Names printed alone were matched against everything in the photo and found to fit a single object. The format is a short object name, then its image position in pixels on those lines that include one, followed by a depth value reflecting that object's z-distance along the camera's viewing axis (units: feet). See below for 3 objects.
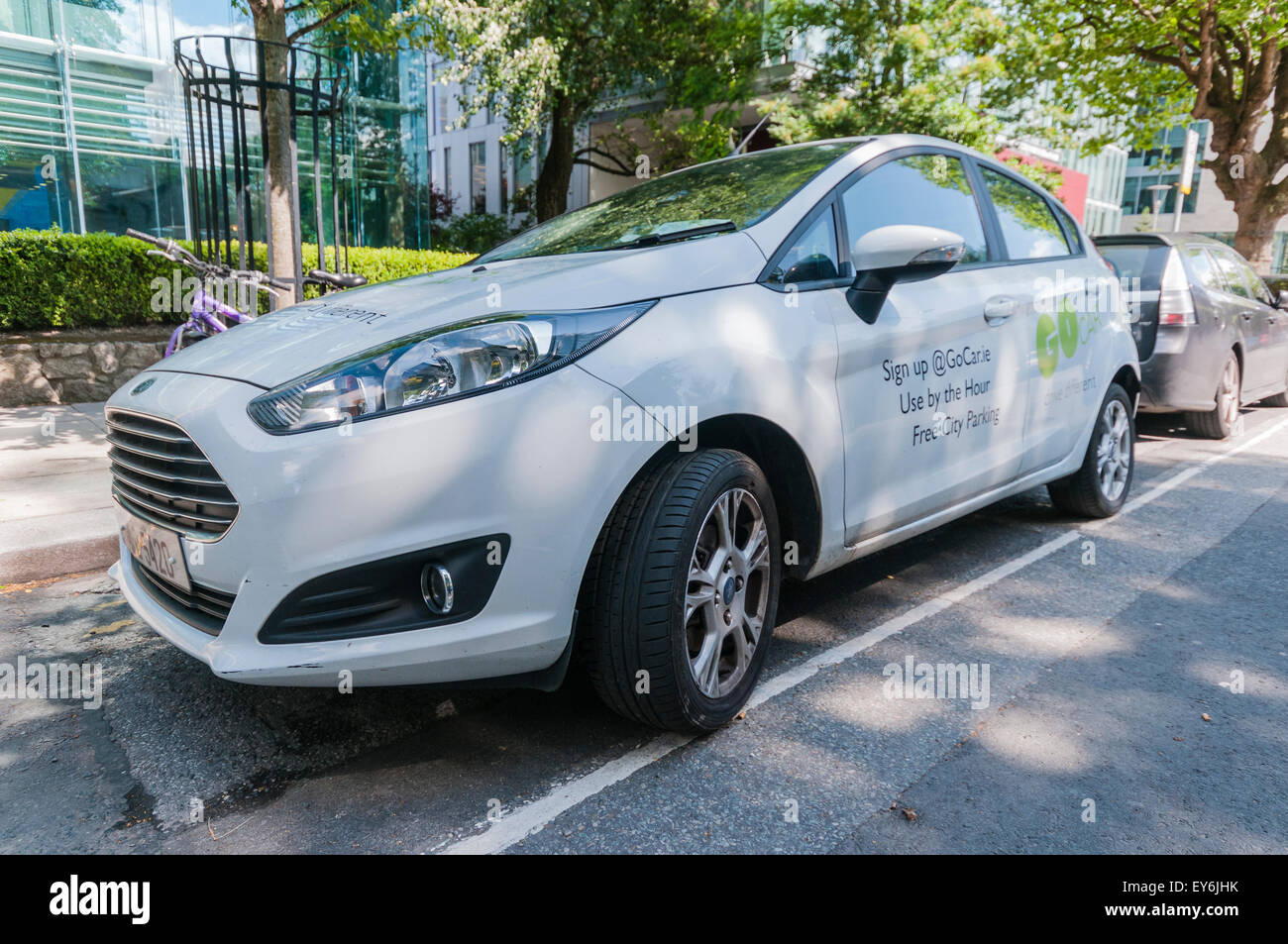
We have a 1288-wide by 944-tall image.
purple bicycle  19.20
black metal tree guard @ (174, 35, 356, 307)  21.03
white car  6.76
